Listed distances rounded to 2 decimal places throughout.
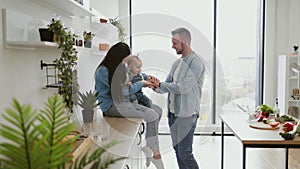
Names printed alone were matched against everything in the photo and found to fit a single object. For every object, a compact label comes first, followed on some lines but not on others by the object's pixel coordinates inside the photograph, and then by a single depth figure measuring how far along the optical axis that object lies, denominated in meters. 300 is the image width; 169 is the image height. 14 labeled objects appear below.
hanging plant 1.95
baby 2.88
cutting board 2.52
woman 2.62
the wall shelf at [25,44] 1.55
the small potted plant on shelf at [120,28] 4.36
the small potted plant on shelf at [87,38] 3.04
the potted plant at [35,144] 0.47
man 2.74
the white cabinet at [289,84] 5.04
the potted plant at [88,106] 2.40
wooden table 2.13
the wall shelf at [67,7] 2.04
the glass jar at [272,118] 2.73
